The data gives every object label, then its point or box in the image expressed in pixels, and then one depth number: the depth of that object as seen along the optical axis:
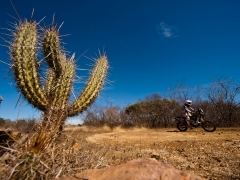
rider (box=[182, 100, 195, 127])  10.85
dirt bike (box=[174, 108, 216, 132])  10.10
